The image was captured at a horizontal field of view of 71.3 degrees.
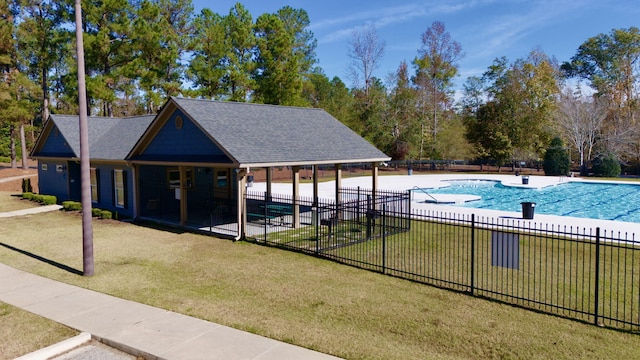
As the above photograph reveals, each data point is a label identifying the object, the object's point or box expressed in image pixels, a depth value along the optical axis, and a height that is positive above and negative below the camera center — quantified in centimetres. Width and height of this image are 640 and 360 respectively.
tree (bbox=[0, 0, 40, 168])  4234 +757
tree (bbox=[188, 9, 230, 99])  4653 +1049
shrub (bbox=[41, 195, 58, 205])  2667 -238
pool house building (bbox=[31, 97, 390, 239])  1830 +22
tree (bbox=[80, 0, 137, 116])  4203 +1117
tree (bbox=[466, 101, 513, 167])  5716 +303
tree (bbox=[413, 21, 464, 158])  6500 +1279
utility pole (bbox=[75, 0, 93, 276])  1199 -41
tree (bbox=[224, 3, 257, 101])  4780 +1183
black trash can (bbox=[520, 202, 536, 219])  2073 -251
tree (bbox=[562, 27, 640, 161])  5134 +1182
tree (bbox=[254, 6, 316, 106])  4956 +1038
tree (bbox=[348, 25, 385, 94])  6356 +1376
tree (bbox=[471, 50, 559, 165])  5762 +631
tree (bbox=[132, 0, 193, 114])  4306 +1093
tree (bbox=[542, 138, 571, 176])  4884 -46
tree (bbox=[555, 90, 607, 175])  5144 +391
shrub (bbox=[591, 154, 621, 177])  4719 -113
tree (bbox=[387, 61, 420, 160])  6134 +502
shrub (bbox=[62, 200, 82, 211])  2422 -250
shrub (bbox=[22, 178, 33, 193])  3107 -181
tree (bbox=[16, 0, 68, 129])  4434 +1273
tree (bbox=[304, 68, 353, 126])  6852 +1110
